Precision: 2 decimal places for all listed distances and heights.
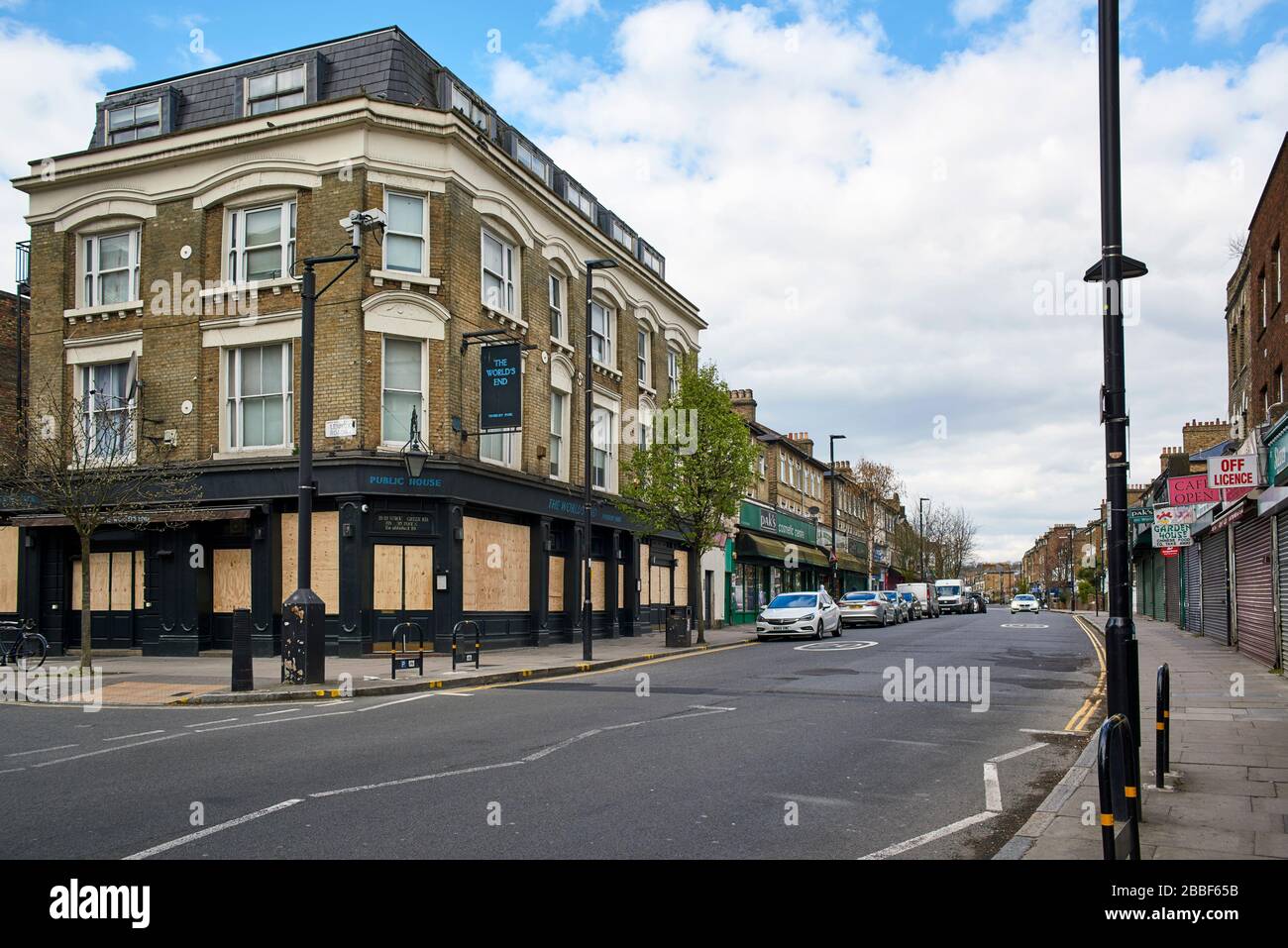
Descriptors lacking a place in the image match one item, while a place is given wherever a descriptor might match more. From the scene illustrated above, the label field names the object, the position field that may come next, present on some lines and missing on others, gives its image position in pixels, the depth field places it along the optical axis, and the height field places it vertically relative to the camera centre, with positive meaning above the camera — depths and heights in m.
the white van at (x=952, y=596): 65.68 -3.66
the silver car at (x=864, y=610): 40.28 -2.74
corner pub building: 22.62 +4.71
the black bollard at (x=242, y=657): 15.54 -1.69
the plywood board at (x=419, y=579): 22.64 -0.80
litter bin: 27.02 -2.36
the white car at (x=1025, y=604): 64.81 -4.10
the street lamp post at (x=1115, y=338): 7.62 +1.46
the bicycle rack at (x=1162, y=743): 8.20 -1.61
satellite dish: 24.34 +3.82
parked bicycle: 19.62 -2.04
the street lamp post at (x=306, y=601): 16.05 -0.91
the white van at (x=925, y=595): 56.50 -3.16
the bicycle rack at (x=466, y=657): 18.75 -2.12
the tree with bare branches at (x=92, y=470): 19.20 +1.44
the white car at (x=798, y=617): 31.28 -2.34
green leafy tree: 28.84 +2.02
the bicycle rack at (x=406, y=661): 17.19 -1.97
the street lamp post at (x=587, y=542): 21.73 -0.34
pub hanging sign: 23.36 +3.34
